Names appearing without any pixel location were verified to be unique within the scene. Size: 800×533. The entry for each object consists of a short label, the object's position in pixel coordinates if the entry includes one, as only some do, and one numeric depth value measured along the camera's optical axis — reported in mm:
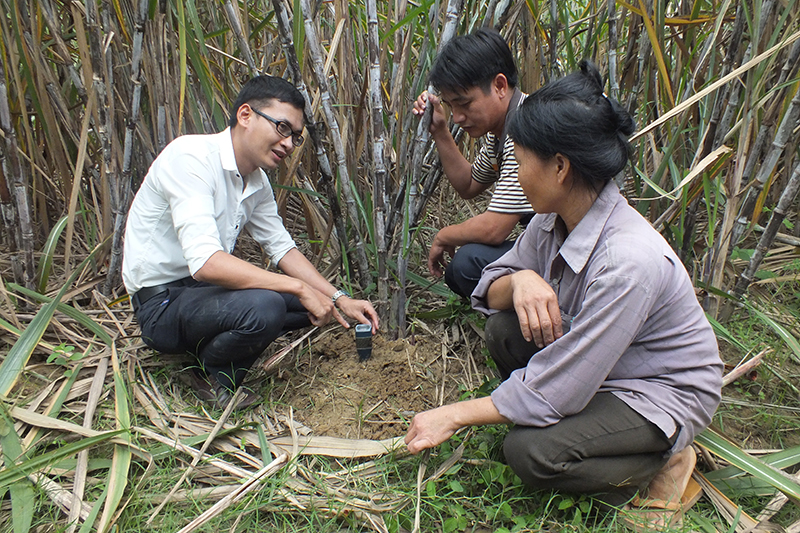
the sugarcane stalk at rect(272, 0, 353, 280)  1699
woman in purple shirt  1258
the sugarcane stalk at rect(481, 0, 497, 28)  1781
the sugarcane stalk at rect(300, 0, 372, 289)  1750
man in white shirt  1753
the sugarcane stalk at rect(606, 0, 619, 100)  1966
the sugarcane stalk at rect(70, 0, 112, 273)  1888
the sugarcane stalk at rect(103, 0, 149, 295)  1857
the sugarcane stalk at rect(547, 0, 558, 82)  2125
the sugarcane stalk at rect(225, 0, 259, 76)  1799
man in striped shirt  1785
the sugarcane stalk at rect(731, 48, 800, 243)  1671
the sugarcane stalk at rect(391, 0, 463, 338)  1708
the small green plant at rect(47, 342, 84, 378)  1947
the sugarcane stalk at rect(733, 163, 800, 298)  1726
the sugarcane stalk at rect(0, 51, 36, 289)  1963
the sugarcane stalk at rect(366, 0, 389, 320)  1690
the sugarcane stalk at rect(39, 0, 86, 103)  1968
